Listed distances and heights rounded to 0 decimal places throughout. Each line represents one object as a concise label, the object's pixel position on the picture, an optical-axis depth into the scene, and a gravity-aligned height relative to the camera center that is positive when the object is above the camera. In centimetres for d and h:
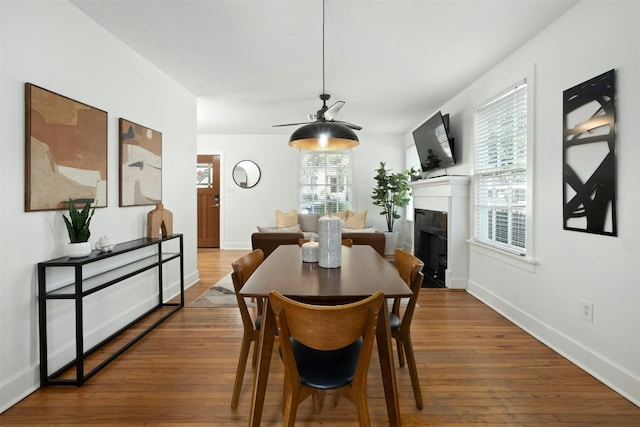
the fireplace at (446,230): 398 -26
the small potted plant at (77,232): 205 -14
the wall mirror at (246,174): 698 +75
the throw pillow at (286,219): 638 -18
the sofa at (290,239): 384 -35
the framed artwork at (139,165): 281 +41
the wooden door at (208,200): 709 +20
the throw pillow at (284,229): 502 -32
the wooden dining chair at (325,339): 120 -48
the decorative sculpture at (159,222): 305 -12
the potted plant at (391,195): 618 +28
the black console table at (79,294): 194 -53
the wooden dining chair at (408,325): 178 -65
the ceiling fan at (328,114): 271 +84
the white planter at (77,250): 204 -25
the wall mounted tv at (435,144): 419 +91
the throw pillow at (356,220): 623 -20
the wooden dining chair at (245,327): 174 -65
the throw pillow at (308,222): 645 -24
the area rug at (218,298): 345 -97
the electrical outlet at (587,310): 216 -66
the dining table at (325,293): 145 -36
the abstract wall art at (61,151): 192 +38
